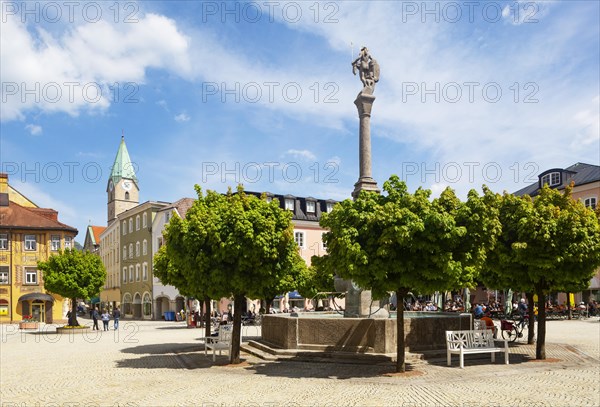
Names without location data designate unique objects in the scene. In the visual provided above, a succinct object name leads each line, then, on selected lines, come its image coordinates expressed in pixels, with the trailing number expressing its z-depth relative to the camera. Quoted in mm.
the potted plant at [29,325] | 39312
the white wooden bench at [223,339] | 16906
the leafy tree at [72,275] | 32919
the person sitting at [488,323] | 18314
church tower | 108188
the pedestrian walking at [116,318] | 35562
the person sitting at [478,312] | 31906
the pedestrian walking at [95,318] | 35525
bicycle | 20047
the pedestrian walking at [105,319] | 35991
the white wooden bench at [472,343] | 14859
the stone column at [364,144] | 20766
